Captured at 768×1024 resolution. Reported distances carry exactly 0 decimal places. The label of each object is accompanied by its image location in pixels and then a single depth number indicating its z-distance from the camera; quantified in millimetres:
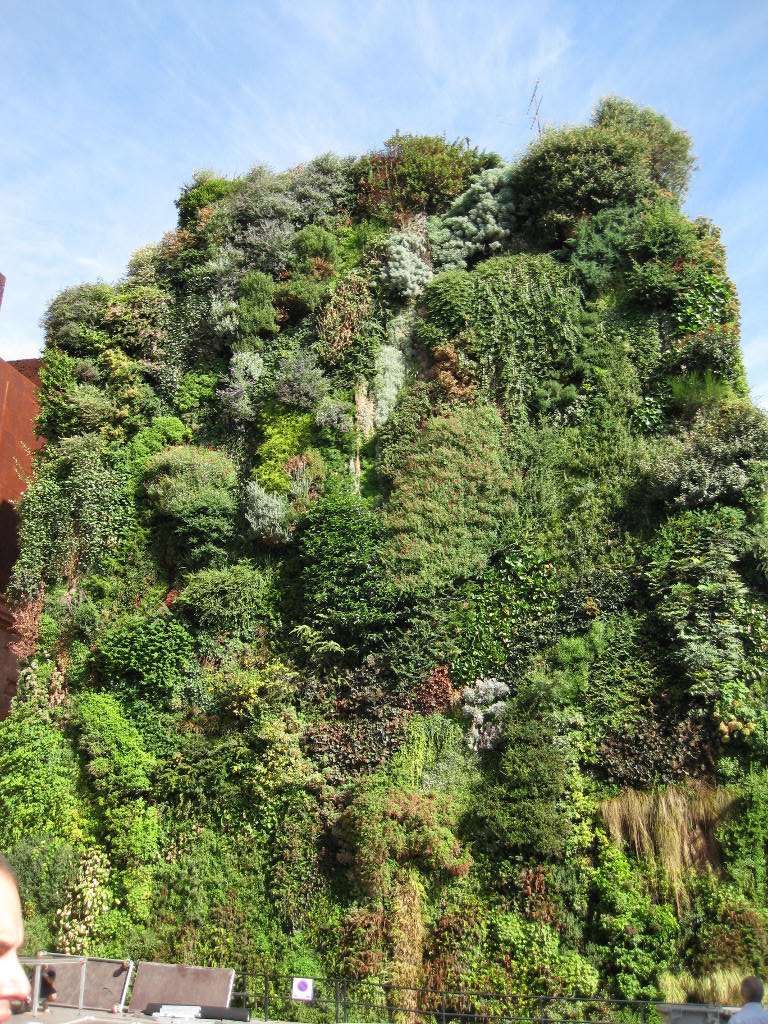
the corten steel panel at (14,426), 17891
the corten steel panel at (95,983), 8184
